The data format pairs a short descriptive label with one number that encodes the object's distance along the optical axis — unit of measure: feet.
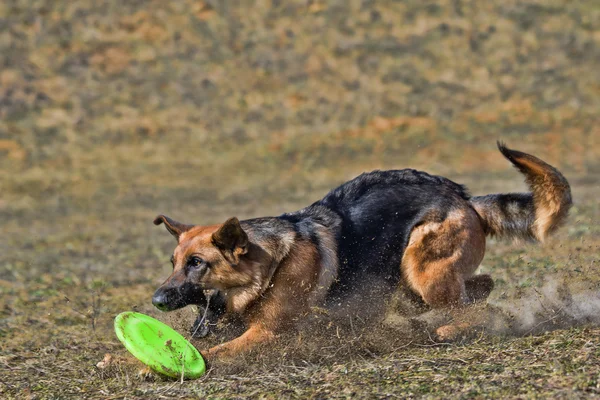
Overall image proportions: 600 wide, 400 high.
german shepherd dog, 43.16
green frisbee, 40.29
